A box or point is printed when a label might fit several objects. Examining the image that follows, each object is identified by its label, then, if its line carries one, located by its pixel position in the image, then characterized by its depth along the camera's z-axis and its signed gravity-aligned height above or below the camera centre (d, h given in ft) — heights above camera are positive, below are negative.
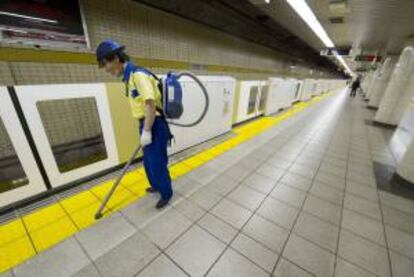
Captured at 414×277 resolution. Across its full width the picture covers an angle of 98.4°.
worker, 4.67 -1.07
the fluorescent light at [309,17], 12.53 +4.33
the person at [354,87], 49.26 -3.63
